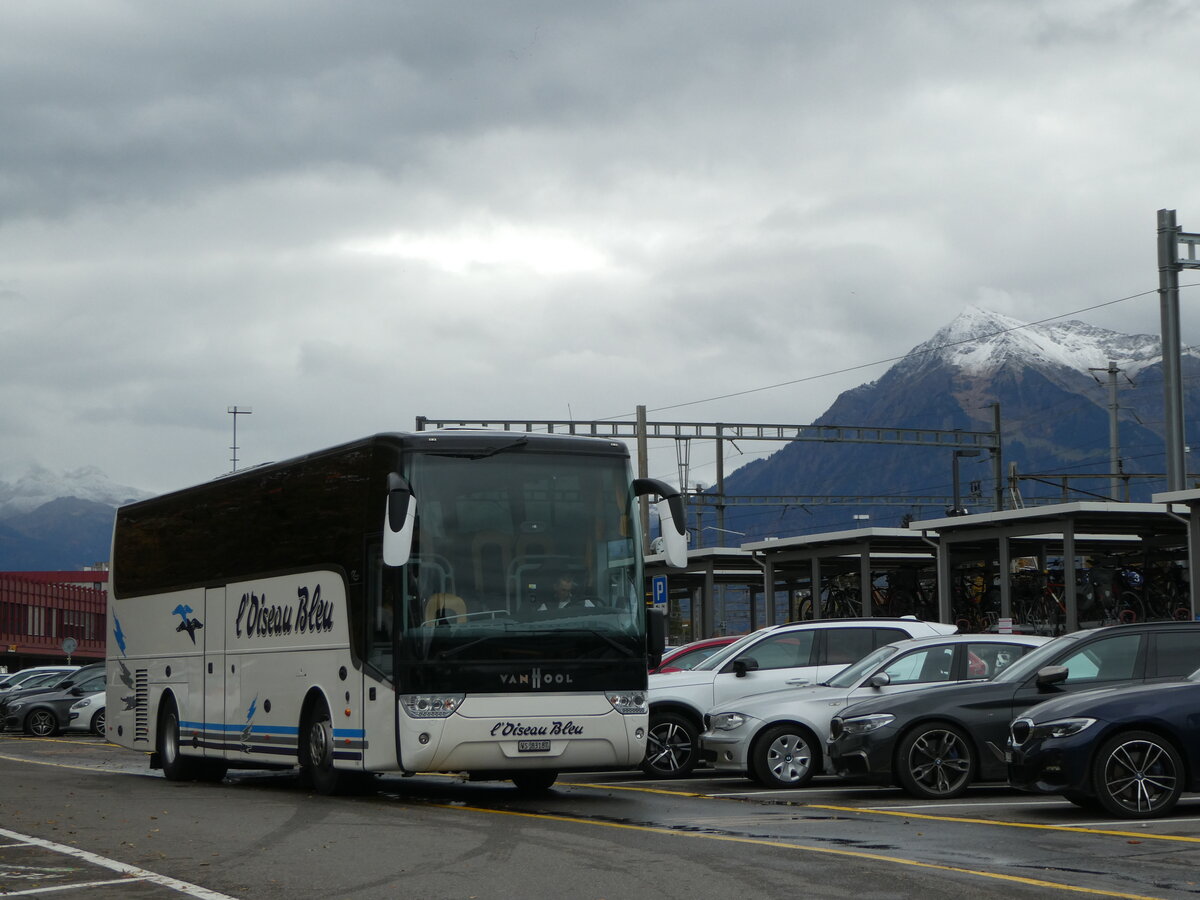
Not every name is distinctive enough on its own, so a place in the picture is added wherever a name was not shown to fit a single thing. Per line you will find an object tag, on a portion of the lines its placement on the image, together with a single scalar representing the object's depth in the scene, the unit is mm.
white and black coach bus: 14781
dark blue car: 12859
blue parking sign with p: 33312
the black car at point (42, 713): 36469
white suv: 18656
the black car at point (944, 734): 14984
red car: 21406
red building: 94188
